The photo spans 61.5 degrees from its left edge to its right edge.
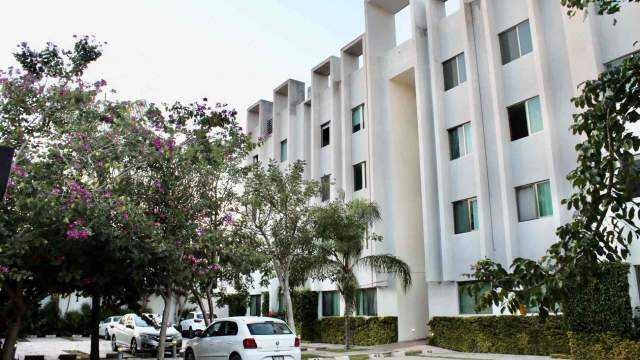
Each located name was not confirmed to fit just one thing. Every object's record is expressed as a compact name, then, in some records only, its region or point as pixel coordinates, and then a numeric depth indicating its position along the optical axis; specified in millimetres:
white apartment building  18406
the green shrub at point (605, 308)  14844
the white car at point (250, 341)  12906
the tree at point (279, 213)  20016
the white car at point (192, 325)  32994
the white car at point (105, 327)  33206
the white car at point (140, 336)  21656
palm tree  20719
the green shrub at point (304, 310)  27875
